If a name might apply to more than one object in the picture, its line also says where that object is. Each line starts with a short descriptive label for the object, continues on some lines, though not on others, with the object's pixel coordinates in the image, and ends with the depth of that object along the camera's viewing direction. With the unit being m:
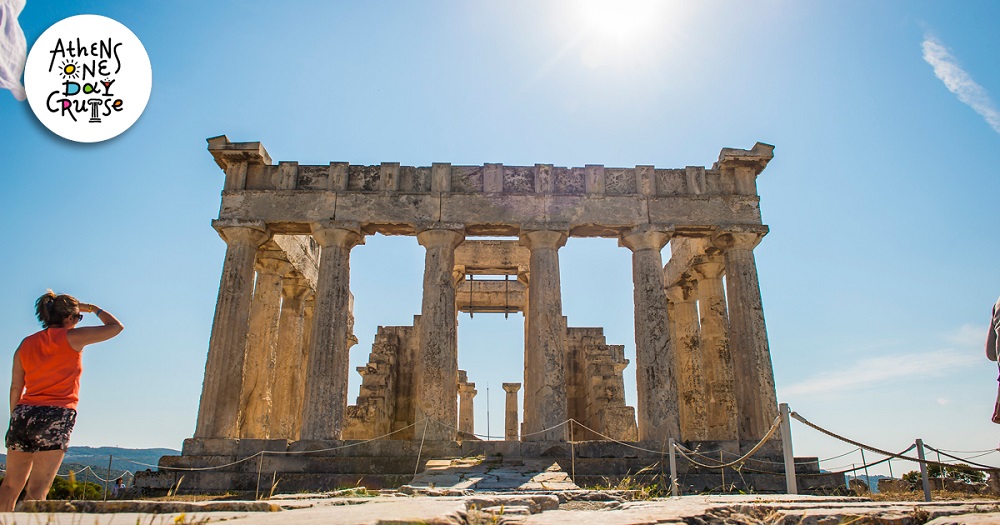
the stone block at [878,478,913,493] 17.38
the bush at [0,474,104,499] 11.44
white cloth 5.49
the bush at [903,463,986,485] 21.19
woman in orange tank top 5.40
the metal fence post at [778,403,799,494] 9.57
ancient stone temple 16.23
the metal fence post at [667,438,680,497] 9.71
